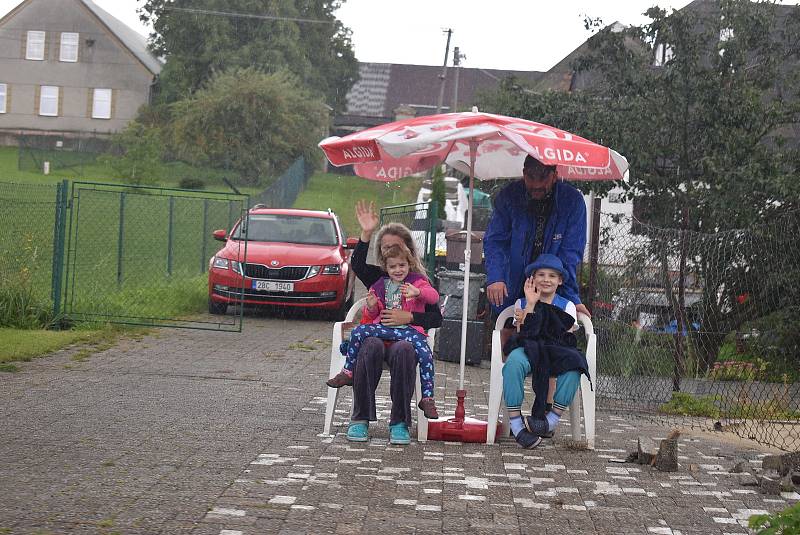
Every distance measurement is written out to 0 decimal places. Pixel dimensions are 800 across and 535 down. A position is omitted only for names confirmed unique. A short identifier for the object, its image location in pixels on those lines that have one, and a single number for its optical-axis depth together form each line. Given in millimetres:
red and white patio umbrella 7168
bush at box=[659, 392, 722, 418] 9789
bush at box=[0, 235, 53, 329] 13477
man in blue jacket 7656
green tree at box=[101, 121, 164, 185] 43938
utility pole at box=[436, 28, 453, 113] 56059
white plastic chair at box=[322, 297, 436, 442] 7422
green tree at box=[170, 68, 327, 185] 55344
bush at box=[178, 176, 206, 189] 50531
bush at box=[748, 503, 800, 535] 4293
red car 16703
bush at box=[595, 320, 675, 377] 10617
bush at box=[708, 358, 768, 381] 10945
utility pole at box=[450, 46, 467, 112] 57250
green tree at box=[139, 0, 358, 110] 66125
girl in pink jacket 7410
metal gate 14188
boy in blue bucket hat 7266
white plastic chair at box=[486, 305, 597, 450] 7340
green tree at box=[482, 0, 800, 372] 12906
